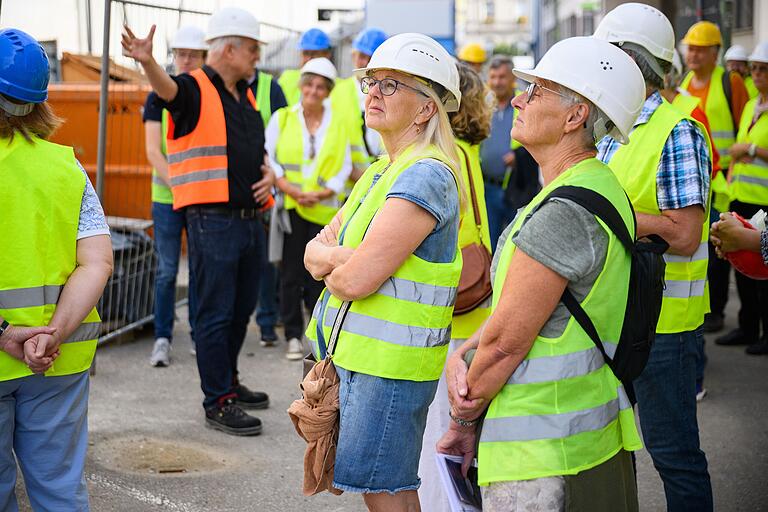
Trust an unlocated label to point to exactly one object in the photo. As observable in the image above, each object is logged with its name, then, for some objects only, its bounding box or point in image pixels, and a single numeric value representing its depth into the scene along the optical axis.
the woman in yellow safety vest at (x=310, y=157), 6.93
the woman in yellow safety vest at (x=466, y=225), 3.96
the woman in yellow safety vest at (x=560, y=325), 2.45
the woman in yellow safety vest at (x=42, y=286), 3.05
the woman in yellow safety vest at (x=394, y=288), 2.96
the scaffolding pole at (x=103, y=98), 5.88
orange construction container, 9.26
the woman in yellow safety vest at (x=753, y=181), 7.06
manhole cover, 4.89
